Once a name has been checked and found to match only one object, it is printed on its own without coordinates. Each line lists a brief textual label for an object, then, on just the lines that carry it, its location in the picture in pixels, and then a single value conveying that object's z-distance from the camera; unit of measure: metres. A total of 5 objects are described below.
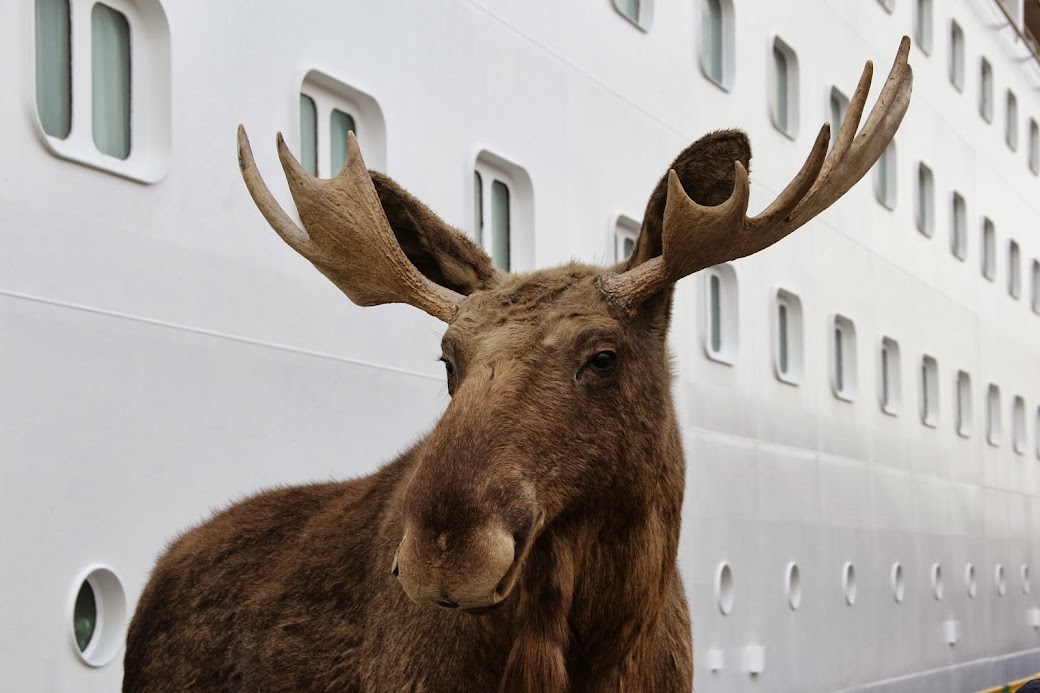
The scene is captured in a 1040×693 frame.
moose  4.15
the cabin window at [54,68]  7.84
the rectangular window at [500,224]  12.87
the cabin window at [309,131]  10.17
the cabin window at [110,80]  8.29
